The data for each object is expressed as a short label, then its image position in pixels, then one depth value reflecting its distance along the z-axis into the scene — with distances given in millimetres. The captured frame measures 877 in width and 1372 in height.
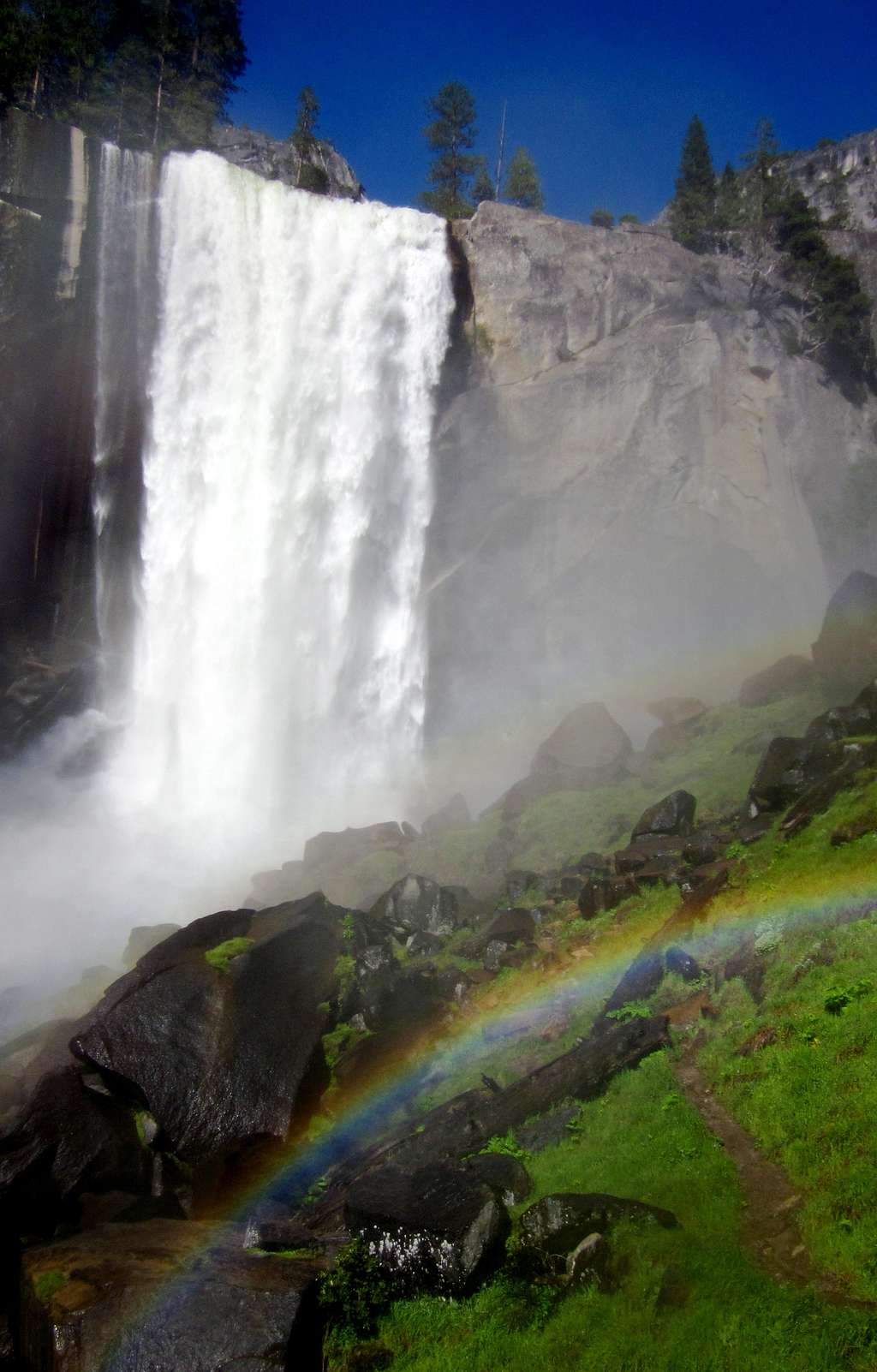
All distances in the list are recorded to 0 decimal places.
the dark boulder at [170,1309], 5262
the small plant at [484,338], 31781
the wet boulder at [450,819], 21891
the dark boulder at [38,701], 29281
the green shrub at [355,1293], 5516
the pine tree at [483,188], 49562
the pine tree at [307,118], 43562
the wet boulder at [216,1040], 9273
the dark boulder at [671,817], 14844
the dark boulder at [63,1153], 8086
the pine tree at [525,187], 50750
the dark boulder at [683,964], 9328
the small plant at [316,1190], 8148
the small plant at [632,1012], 8742
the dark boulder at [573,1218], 5277
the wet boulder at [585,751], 21047
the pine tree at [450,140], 45906
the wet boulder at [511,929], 13102
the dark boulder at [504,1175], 6301
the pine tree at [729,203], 45906
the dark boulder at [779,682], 21719
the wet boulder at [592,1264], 5000
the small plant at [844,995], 6777
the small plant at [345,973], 11584
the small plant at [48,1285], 5871
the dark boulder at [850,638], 18719
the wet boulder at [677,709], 25500
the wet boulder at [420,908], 14930
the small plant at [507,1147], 7160
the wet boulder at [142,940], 17094
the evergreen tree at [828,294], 37719
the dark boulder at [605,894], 12930
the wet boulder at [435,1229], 5496
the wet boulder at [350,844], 20406
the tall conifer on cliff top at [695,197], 43531
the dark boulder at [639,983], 9406
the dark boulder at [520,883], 15734
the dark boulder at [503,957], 12422
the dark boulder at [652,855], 13328
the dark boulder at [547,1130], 7160
